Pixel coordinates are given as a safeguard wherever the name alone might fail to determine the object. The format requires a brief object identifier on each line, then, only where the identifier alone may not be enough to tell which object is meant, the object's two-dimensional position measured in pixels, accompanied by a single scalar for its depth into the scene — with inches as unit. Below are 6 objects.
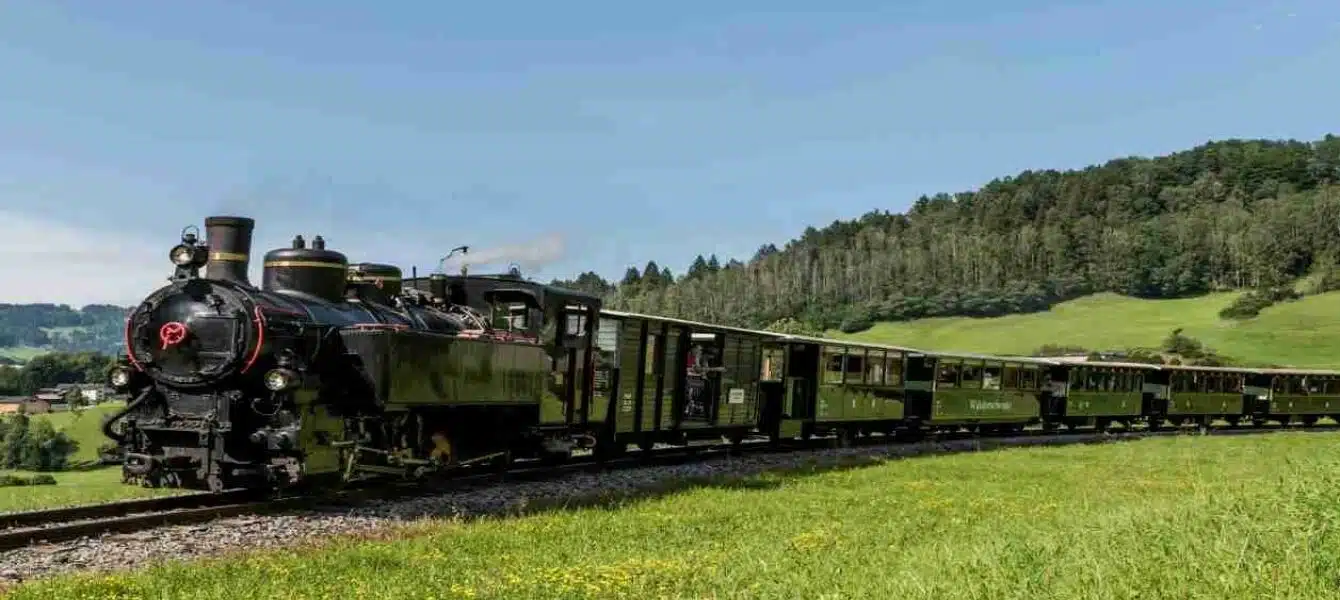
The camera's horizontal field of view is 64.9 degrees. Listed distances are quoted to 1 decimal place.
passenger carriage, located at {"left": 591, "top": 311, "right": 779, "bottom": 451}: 774.5
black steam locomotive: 498.6
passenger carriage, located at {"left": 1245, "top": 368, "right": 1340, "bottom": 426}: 1878.7
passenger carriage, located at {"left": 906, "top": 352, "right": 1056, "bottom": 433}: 1298.0
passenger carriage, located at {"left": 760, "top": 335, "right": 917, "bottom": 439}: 1050.7
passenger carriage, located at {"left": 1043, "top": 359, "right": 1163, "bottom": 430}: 1545.3
